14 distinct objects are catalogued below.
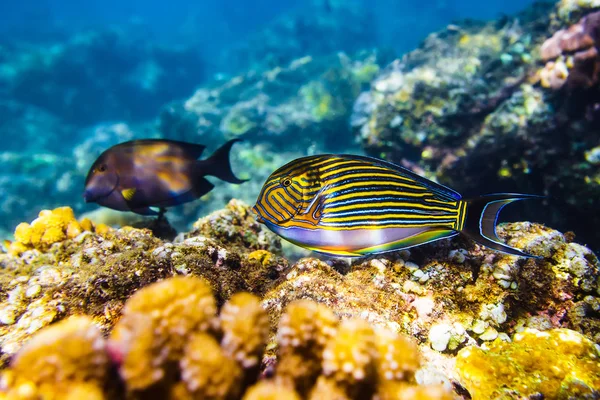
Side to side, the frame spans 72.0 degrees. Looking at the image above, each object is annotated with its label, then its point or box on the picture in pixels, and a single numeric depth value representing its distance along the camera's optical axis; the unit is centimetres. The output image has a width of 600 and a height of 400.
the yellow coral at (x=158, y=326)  22
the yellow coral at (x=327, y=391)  23
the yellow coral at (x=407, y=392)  23
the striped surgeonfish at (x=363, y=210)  35
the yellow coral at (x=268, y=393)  21
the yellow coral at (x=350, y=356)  24
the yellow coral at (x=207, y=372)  22
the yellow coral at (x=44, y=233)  52
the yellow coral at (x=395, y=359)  25
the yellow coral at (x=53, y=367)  21
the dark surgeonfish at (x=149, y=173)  50
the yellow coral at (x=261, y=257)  48
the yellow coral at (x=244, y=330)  24
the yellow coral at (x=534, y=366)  32
